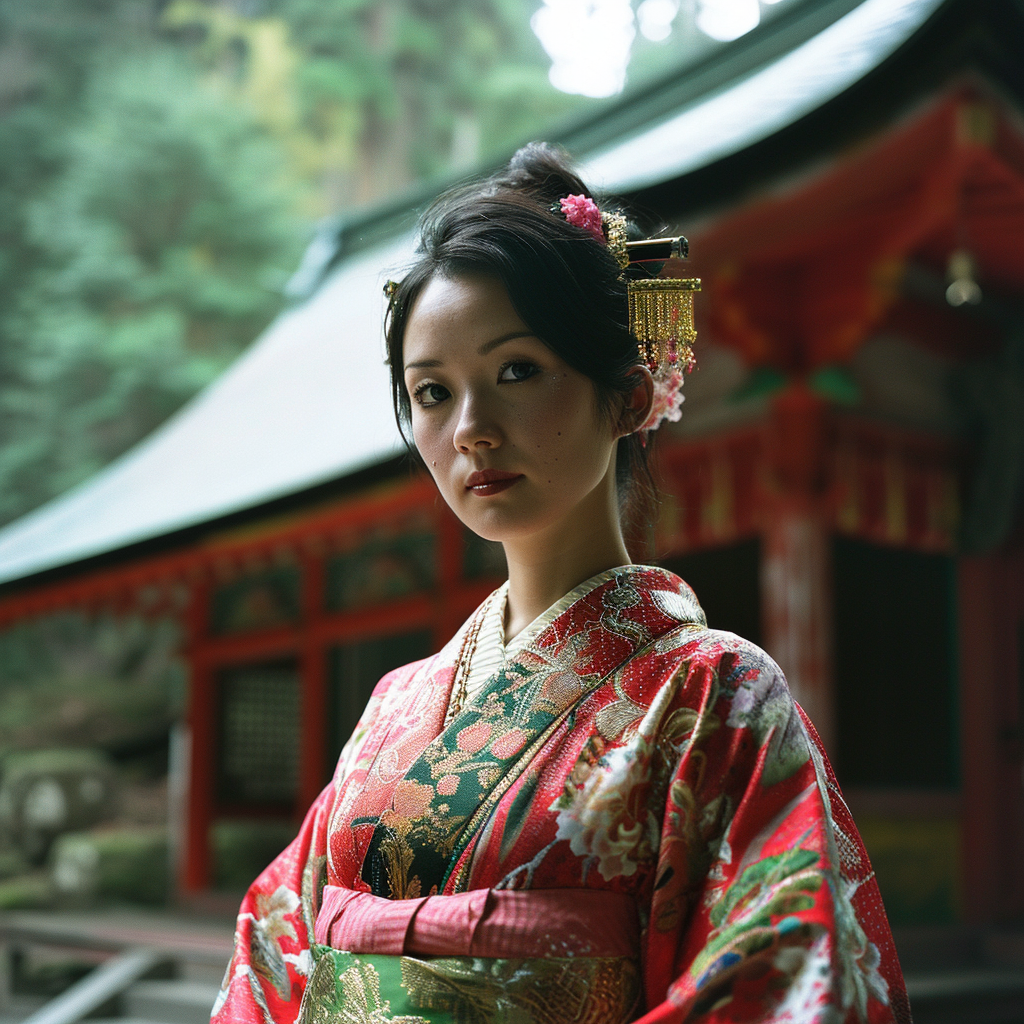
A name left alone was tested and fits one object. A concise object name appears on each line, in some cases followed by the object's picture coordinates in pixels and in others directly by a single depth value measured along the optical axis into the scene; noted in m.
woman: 1.05
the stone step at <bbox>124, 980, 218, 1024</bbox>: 4.86
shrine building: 3.49
